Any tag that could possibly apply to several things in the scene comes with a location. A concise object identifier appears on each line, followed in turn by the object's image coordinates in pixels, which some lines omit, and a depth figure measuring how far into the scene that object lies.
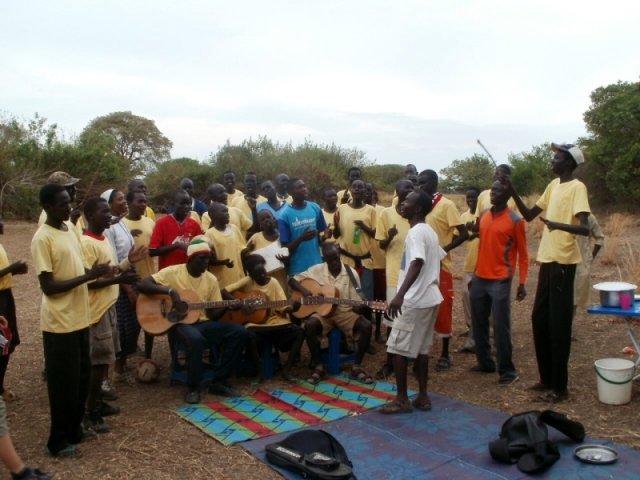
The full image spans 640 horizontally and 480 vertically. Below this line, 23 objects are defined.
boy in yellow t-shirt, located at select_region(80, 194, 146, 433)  4.83
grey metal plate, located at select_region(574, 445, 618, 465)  4.18
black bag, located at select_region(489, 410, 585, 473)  4.12
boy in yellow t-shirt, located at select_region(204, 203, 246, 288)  6.44
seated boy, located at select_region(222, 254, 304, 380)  6.13
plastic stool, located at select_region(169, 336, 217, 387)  5.88
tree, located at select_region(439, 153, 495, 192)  29.87
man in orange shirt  5.89
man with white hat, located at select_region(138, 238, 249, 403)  5.70
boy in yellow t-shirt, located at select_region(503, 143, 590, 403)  5.25
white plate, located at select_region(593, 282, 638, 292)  5.50
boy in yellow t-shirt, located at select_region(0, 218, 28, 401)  5.14
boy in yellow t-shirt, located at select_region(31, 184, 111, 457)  4.12
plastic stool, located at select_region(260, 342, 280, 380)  6.20
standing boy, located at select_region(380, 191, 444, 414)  5.05
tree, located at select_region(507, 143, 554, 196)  24.67
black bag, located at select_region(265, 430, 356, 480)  4.01
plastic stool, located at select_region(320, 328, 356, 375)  6.32
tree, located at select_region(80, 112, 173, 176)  44.38
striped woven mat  4.93
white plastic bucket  5.29
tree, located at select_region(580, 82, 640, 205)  20.14
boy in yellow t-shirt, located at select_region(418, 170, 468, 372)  6.46
